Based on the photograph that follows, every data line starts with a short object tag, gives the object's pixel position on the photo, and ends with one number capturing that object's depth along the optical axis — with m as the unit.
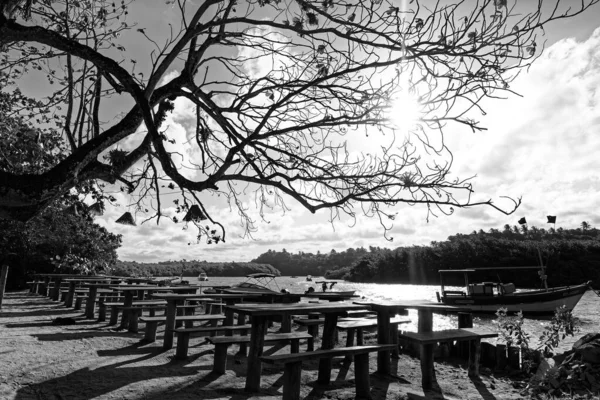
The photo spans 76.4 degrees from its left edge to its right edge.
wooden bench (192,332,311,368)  5.05
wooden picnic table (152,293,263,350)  6.61
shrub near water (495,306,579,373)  6.09
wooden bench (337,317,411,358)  6.36
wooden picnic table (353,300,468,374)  5.84
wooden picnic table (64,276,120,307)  12.54
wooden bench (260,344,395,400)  4.01
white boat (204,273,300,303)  8.84
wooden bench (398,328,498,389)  5.69
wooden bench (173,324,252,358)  5.98
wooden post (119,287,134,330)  8.30
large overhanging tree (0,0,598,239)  4.21
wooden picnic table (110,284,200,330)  8.24
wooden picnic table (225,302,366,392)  4.38
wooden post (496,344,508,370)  7.99
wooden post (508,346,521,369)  7.82
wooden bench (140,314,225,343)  6.73
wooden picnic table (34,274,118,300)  14.97
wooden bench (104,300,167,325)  8.10
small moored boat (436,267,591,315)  26.12
